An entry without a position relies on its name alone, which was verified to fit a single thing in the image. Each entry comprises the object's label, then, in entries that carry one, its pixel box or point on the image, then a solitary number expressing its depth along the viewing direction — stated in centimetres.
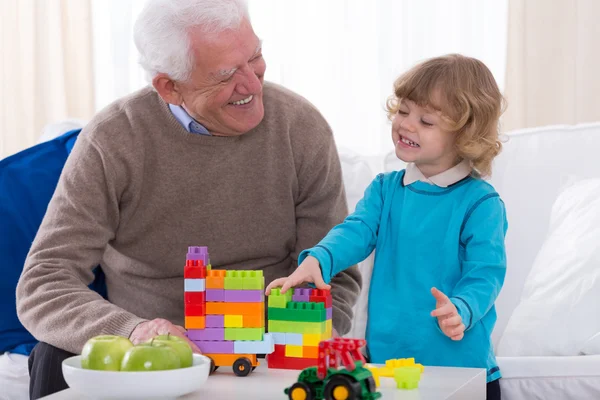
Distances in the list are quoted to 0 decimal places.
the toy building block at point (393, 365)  238
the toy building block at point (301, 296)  249
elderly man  292
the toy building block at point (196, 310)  247
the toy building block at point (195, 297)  247
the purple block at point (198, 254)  248
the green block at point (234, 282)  246
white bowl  220
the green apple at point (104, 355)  223
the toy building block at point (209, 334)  248
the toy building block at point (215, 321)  247
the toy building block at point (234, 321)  247
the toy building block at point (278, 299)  248
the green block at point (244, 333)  247
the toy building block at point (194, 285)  246
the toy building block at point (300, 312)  247
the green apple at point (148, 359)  221
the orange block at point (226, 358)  248
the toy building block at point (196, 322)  248
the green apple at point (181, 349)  225
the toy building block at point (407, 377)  234
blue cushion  319
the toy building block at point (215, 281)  246
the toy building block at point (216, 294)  247
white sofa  320
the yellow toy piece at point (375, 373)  233
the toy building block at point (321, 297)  248
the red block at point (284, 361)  248
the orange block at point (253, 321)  247
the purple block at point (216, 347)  248
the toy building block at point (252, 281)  246
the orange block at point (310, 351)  248
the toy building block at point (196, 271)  247
